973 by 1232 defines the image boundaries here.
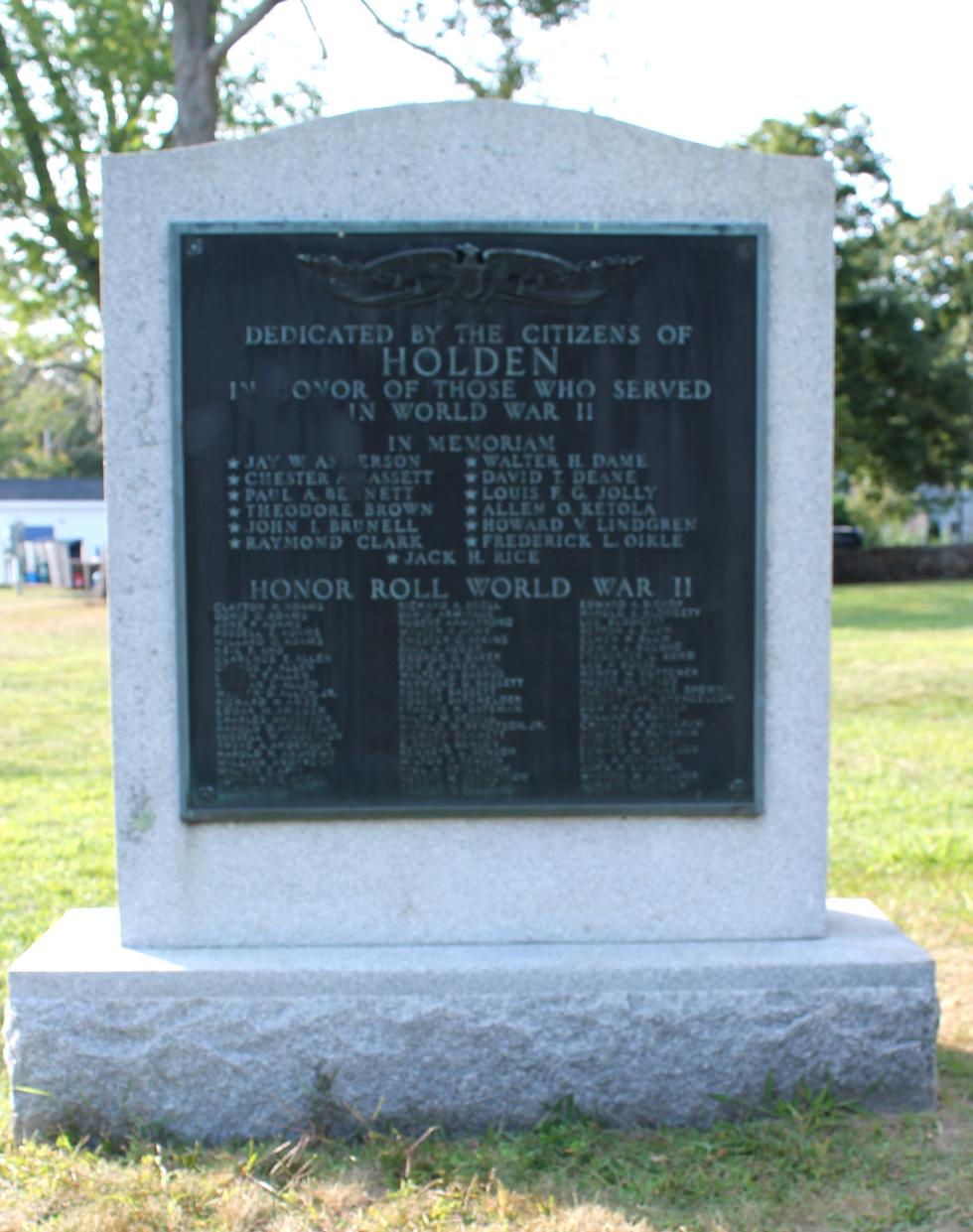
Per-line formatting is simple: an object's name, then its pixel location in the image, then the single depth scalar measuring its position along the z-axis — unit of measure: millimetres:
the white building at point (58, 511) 53188
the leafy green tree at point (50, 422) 30892
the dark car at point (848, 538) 42594
